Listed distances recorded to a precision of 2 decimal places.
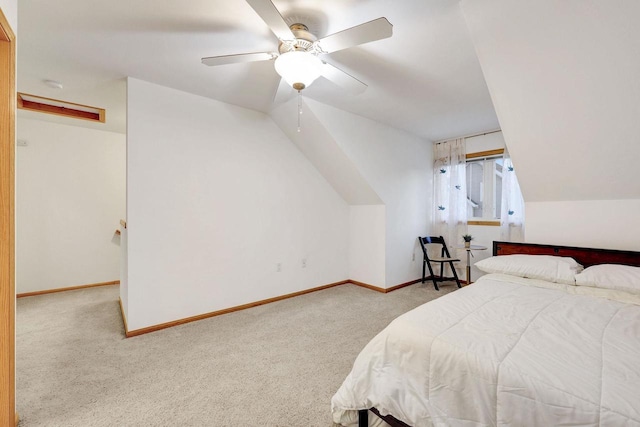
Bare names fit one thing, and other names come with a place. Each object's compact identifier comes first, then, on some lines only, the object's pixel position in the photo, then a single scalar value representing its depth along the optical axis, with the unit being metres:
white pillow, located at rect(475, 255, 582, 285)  2.01
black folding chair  3.75
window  3.72
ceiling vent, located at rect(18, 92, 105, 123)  2.80
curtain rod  3.63
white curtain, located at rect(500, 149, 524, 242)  3.40
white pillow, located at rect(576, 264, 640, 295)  1.72
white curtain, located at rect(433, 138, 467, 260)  3.94
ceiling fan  1.33
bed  0.83
